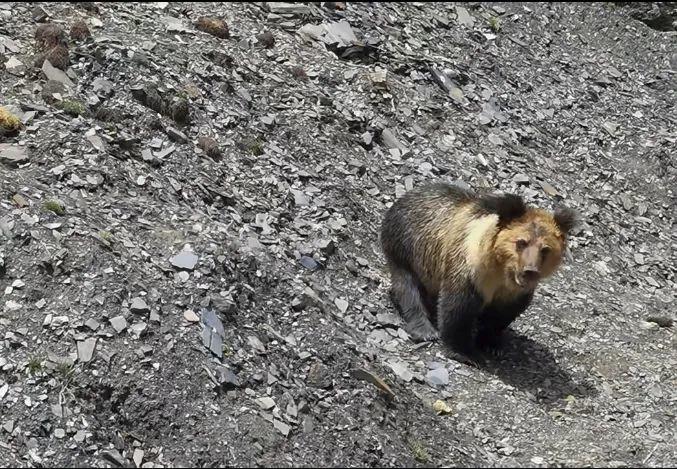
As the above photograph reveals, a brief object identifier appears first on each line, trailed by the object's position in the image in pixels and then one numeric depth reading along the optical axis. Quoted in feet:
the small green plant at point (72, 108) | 40.60
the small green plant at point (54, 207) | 35.06
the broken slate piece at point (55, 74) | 42.75
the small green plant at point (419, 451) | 30.42
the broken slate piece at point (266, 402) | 30.66
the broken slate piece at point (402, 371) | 34.55
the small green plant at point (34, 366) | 30.42
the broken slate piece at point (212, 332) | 31.86
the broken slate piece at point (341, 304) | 37.22
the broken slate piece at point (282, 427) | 29.96
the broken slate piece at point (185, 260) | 34.35
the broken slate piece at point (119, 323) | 31.68
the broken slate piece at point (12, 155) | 37.65
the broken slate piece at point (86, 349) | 30.73
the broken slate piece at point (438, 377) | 34.94
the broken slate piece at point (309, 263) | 38.34
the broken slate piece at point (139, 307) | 32.27
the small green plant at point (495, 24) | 60.13
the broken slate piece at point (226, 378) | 30.83
